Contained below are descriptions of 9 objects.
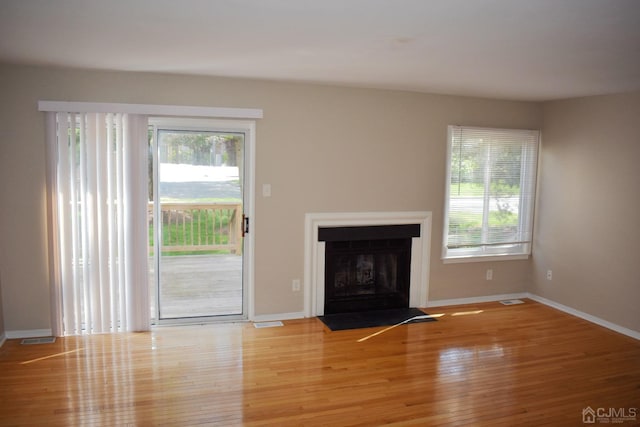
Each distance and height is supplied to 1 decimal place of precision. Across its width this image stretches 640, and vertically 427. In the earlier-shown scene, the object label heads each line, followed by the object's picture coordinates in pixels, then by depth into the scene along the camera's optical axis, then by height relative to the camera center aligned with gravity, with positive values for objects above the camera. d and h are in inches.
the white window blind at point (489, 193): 204.8 -2.5
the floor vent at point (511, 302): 215.0 -50.6
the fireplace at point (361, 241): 187.9 -22.5
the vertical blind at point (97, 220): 157.9 -13.6
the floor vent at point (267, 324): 178.7 -52.4
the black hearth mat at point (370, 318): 181.9 -51.8
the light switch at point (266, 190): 179.0 -2.8
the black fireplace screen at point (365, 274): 197.0 -36.8
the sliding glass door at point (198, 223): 173.2 -15.5
